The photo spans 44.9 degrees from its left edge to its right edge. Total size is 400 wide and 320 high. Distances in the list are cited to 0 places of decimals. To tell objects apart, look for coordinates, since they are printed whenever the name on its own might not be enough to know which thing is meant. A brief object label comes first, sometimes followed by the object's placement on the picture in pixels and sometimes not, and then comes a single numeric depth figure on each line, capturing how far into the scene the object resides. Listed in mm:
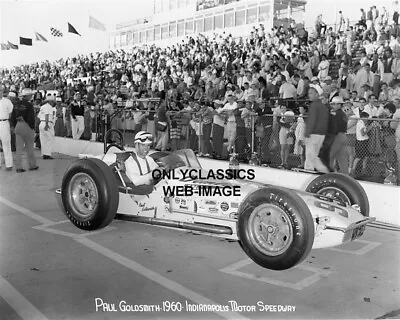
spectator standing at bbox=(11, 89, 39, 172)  11242
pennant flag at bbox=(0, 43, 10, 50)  29612
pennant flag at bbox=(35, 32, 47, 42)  29384
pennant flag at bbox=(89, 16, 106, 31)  21062
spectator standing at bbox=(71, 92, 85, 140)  15664
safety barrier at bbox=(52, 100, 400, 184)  9123
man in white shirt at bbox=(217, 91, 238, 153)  11305
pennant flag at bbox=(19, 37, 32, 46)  28266
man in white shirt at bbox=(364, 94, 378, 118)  10758
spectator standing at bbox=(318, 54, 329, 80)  15109
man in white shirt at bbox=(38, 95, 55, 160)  13234
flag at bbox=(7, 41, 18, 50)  29156
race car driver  6408
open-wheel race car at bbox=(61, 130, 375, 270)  4820
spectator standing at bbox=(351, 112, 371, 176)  9483
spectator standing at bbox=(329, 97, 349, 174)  8891
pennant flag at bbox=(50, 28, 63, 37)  28131
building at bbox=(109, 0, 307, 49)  30859
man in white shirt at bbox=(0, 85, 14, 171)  10984
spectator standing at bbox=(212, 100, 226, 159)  11586
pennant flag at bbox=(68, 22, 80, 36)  23884
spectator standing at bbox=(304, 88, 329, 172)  8695
